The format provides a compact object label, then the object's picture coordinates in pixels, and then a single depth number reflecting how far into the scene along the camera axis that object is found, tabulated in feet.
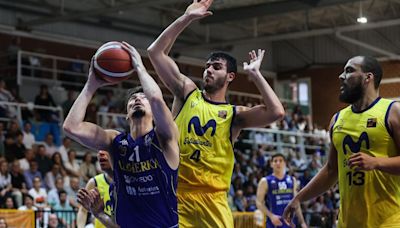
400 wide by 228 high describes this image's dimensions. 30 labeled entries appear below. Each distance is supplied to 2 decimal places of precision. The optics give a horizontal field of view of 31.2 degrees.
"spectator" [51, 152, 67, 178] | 60.08
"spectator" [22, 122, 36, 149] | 61.87
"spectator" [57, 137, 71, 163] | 62.80
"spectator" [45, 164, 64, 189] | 57.82
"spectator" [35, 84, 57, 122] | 69.82
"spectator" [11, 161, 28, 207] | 54.14
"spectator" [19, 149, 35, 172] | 57.98
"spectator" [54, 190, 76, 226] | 49.98
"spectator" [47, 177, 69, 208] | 54.34
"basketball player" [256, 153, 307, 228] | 46.44
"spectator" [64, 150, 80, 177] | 61.11
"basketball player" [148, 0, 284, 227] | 22.86
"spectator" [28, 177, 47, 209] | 52.24
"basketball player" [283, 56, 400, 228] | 20.53
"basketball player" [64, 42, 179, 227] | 18.53
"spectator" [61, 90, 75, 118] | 73.20
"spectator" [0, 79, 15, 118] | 66.23
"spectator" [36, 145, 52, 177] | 58.95
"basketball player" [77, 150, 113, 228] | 29.37
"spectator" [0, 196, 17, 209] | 49.70
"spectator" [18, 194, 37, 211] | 49.75
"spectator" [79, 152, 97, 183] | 61.93
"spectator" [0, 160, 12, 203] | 52.97
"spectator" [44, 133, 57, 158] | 62.80
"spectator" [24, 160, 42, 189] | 56.54
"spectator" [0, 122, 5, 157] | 58.67
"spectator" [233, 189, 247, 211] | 69.24
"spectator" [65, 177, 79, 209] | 57.72
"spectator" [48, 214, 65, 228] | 46.21
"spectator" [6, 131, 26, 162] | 59.16
